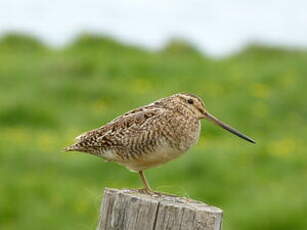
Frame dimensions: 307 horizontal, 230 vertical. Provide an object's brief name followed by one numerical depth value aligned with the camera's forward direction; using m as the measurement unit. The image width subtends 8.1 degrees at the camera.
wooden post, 10.11
